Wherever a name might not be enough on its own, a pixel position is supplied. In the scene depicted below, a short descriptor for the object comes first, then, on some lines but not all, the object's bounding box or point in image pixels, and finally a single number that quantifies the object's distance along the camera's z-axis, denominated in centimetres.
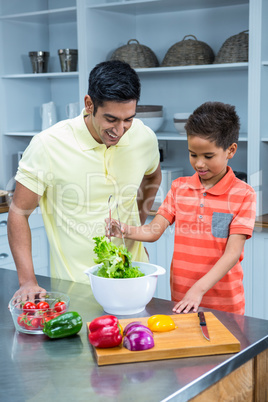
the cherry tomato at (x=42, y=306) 130
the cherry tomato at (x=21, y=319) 127
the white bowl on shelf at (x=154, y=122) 323
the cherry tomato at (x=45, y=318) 126
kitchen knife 120
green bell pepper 123
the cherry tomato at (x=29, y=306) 128
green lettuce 134
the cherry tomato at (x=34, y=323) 127
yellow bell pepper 125
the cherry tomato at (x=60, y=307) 130
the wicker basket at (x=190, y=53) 308
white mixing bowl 132
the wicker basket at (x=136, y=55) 324
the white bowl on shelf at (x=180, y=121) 316
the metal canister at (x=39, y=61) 369
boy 163
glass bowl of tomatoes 126
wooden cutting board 112
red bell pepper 114
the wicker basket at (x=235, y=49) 288
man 149
